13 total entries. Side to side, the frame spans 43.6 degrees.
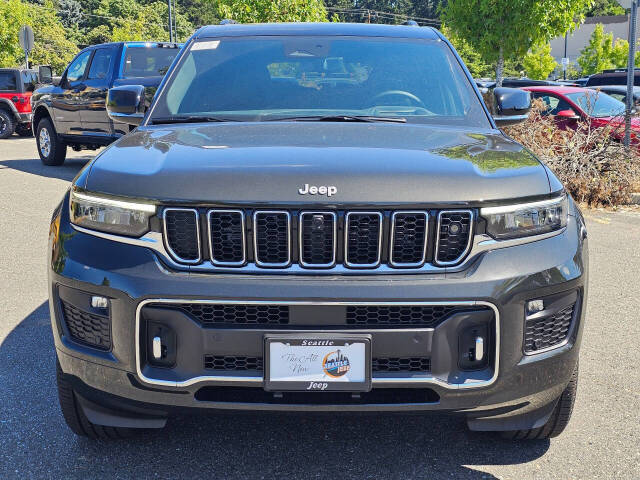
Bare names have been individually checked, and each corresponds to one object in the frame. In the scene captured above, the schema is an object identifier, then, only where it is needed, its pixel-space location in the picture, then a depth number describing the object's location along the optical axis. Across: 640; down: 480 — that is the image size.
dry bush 10.18
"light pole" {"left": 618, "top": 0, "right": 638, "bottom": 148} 10.28
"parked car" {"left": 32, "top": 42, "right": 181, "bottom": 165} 12.38
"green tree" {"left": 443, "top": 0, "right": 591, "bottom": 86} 19.72
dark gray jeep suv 2.56
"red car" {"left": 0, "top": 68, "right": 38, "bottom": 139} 19.73
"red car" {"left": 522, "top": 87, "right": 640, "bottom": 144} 12.20
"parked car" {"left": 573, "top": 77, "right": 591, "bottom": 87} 27.64
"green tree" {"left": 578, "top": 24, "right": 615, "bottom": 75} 49.00
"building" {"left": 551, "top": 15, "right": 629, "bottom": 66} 89.50
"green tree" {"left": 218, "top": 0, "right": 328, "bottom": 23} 16.94
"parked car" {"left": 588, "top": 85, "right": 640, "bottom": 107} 15.70
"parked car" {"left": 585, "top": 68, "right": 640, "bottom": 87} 23.00
